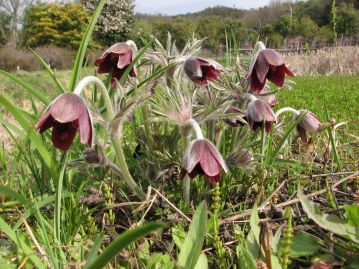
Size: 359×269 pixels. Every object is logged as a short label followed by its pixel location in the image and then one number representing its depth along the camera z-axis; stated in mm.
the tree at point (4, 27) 18631
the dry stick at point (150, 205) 202
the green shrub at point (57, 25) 16202
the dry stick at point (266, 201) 213
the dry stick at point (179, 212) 197
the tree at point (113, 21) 18704
